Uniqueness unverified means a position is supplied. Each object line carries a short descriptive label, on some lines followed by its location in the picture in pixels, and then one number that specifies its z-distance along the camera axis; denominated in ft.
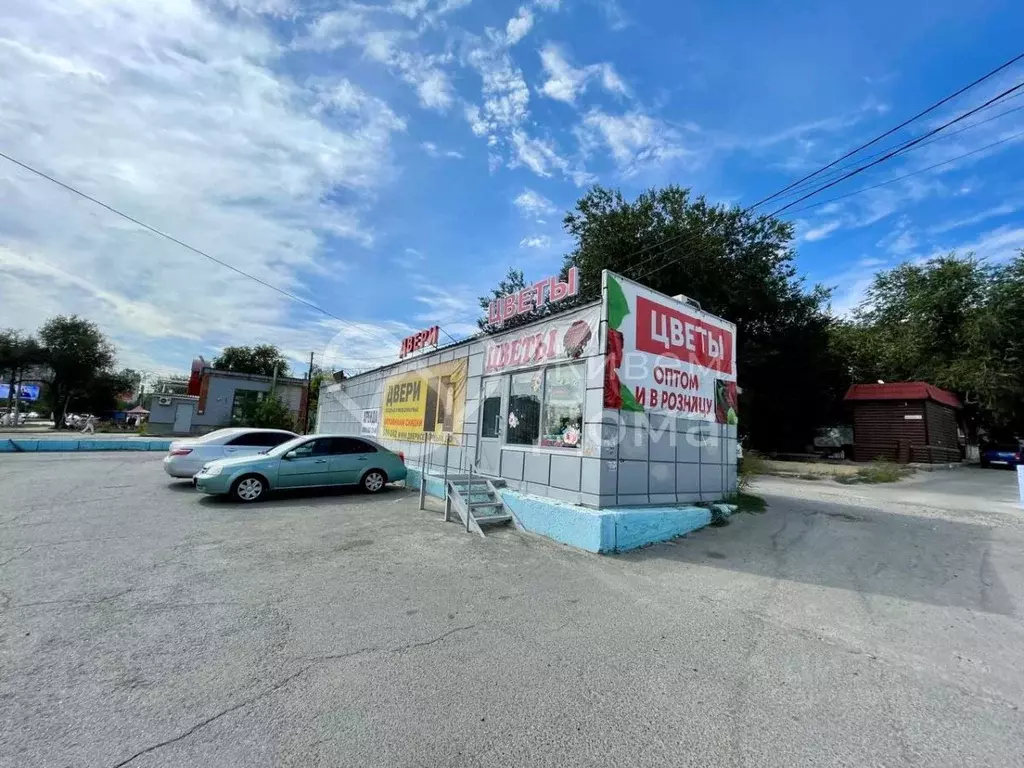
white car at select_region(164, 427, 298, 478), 38.04
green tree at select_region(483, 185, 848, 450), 71.92
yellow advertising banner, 37.32
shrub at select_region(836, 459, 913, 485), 51.34
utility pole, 104.34
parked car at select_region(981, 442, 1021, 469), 74.64
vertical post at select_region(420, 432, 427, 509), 31.60
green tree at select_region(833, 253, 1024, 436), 80.18
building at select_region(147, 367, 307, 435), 110.22
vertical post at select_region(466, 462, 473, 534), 25.60
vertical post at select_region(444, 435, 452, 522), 27.71
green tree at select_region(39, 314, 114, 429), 130.41
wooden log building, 70.95
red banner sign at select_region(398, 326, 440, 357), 43.50
